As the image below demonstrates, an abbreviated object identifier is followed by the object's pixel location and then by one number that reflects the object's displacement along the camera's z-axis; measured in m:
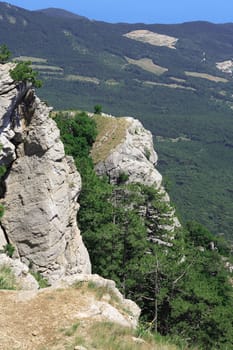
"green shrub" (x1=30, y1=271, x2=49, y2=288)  30.53
